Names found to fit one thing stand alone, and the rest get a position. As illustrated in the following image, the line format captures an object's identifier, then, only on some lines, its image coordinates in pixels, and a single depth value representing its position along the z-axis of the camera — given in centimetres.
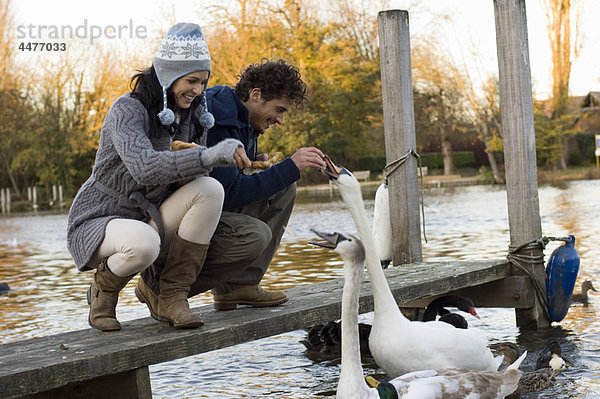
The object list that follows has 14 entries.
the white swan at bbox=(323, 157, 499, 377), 445
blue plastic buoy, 646
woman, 361
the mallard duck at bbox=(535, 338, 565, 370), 521
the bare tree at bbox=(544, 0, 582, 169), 3828
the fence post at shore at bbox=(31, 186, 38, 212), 3580
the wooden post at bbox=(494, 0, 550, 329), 635
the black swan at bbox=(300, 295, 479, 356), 568
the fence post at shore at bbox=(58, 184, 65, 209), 3657
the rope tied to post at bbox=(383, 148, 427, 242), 658
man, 421
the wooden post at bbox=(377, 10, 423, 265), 661
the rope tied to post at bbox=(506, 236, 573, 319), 641
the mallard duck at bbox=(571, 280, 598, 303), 756
